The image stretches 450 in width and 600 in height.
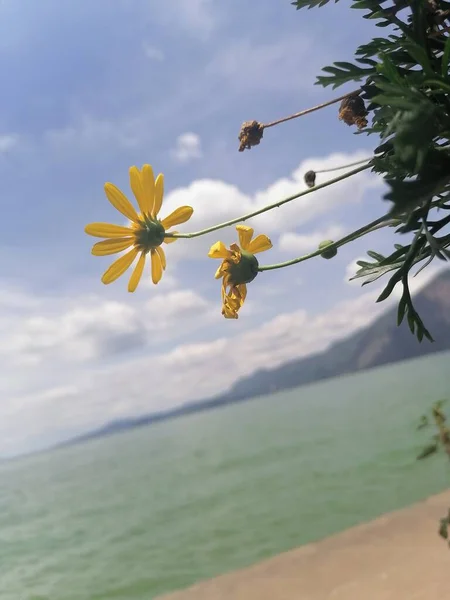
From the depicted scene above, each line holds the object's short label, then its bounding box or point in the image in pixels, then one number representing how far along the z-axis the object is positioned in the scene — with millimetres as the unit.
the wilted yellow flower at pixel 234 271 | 196
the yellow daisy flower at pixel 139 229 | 180
